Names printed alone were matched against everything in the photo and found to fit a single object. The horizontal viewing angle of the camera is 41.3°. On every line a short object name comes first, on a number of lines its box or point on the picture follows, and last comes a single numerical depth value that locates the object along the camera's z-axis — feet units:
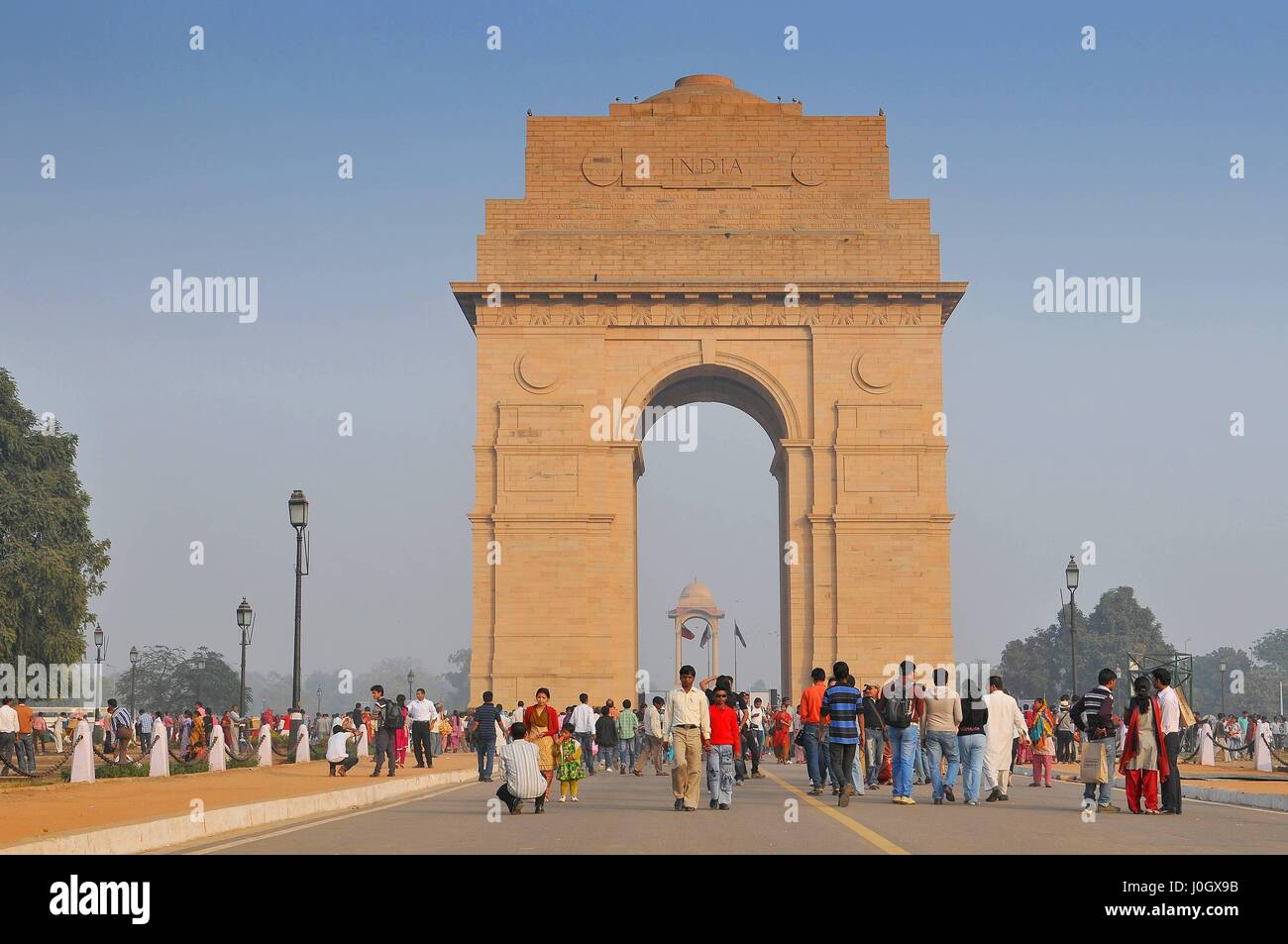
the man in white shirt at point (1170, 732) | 60.75
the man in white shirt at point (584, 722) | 97.19
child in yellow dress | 68.80
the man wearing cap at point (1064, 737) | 120.16
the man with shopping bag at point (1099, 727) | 62.13
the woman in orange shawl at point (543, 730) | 66.03
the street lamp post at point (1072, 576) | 130.23
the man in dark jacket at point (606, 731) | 102.94
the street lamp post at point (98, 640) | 185.33
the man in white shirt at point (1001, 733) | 69.31
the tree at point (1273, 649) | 621.72
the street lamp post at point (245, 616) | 125.84
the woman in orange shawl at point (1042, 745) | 81.96
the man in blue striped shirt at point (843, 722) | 65.57
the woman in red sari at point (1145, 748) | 60.90
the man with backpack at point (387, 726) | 91.56
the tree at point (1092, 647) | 422.82
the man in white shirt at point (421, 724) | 99.71
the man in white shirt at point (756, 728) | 94.89
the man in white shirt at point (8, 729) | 94.54
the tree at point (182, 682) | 385.50
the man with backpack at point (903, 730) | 65.87
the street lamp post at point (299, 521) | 100.78
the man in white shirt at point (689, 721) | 63.72
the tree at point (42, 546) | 174.60
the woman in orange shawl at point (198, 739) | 108.47
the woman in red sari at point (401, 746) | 113.70
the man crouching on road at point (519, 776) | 59.93
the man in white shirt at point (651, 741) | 85.81
